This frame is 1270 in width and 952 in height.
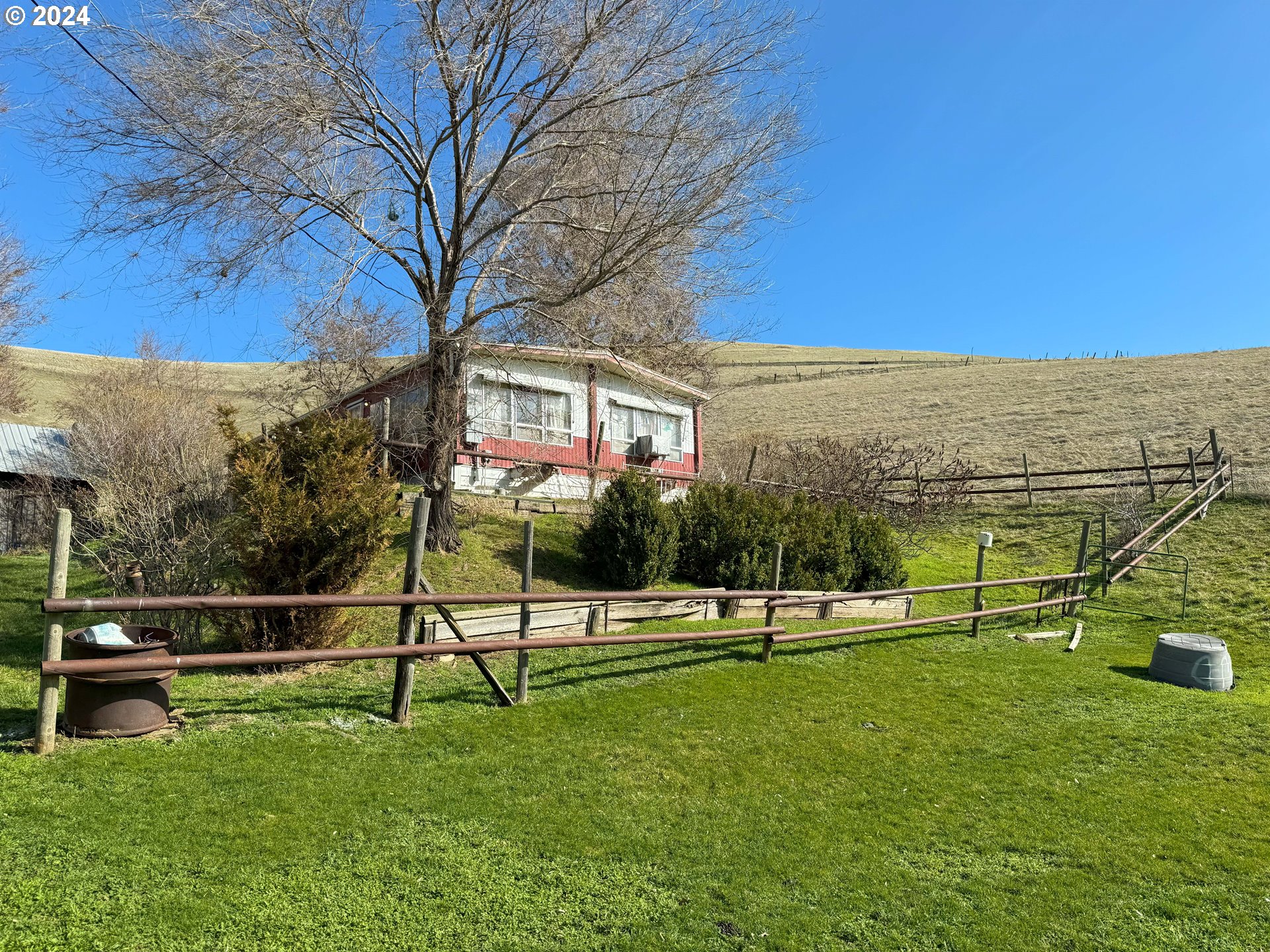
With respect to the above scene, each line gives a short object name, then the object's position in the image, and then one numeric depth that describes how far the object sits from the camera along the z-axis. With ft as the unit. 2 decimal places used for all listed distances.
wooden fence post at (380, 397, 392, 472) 46.01
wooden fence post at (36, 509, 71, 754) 15.93
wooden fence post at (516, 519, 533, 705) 22.95
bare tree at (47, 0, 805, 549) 32.48
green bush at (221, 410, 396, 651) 24.25
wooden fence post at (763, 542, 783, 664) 29.37
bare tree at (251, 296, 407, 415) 38.47
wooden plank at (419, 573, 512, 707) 21.58
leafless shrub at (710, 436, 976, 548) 69.10
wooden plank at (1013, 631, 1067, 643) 38.24
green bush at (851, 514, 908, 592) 46.37
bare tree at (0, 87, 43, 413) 88.12
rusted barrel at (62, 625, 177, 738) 17.08
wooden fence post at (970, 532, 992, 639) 37.24
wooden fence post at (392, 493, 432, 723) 20.34
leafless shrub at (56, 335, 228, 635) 27.55
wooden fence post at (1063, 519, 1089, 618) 43.40
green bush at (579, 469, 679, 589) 40.96
